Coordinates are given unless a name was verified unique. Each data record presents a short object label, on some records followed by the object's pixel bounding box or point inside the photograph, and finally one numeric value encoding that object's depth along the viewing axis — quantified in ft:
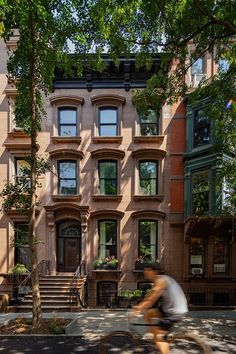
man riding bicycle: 17.80
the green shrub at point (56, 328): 28.42
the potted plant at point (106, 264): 50.52
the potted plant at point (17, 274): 49.85
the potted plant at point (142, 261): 50.57
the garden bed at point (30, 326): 28.71
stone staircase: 42.14
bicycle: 18.52
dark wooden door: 52.70
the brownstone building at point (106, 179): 51.34
